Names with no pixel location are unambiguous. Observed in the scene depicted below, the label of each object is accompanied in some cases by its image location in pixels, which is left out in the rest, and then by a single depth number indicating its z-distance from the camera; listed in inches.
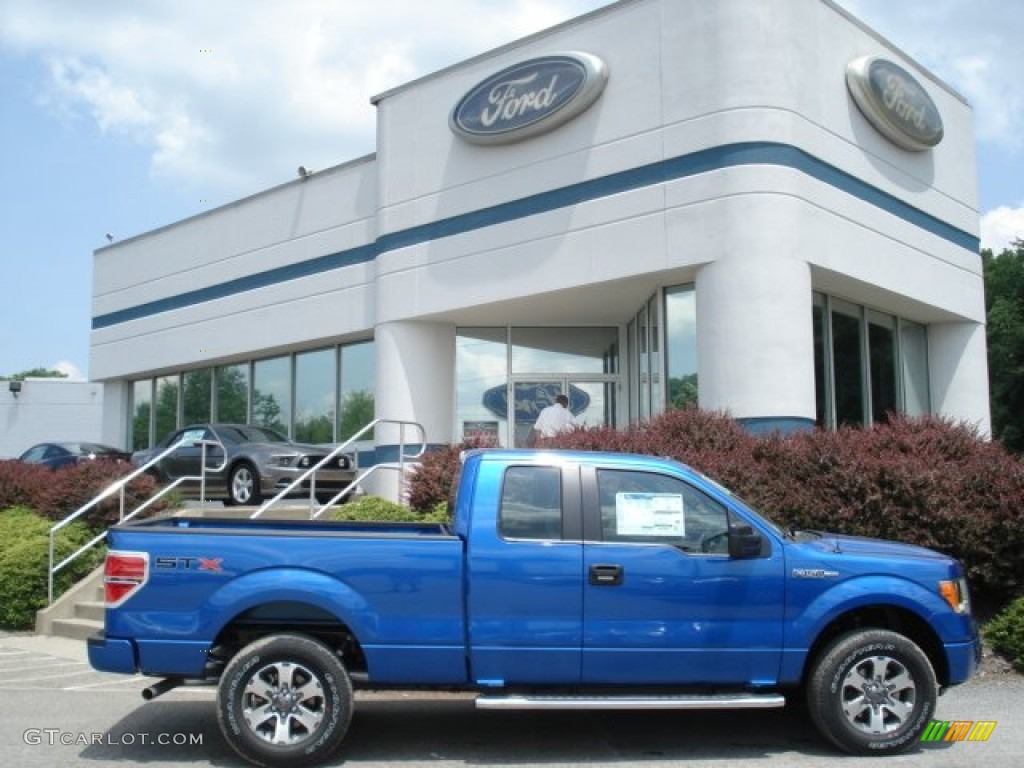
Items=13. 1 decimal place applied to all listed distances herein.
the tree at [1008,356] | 1194.6
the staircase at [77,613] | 433.0
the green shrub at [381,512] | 472.4
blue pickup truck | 233.1
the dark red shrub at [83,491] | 531.5
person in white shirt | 561.6
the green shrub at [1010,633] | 339.0
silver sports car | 612.4
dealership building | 535.2
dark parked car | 832.3
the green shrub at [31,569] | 459.2
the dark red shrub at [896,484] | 366.3
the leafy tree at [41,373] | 3542.8
